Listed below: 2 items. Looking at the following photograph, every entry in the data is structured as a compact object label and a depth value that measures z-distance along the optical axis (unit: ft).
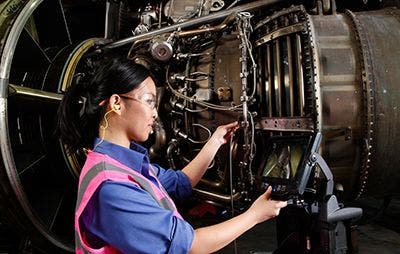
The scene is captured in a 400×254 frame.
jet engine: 8.52
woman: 4.73
